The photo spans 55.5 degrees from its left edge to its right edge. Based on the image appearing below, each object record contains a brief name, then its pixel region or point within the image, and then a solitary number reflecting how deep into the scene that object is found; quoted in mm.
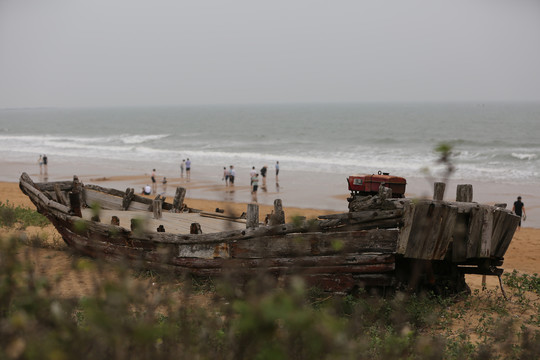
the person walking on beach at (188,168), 34312
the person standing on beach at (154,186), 29600
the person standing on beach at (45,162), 35966
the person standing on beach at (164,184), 30061
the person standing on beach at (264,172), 31641
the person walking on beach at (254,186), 28281
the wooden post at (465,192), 8478
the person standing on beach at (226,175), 31308
